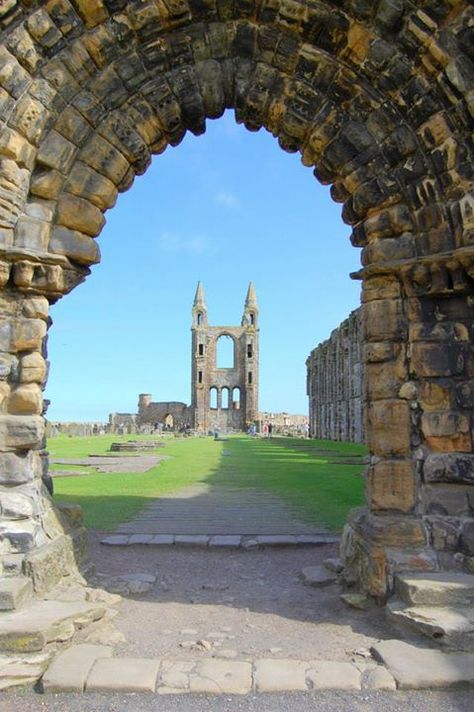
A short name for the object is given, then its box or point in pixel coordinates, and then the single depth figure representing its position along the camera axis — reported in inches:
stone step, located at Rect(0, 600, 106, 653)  149.6
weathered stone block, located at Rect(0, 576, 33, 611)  161.5
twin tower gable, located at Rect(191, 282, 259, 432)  2807.6
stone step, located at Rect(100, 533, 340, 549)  275.0
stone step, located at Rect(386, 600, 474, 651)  150.8
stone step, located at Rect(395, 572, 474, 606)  166.1
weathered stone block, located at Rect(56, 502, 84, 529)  215.9
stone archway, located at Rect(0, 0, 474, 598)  188.4
